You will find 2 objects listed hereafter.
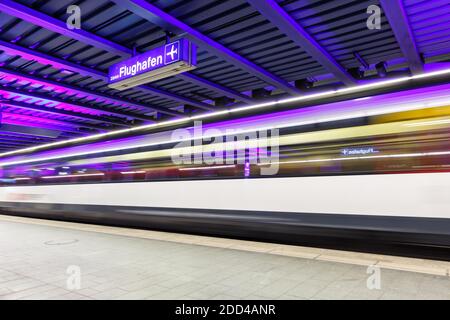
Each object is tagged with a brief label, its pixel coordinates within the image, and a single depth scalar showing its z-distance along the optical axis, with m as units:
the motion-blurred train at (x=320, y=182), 4.47
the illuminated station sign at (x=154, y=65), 5.04
